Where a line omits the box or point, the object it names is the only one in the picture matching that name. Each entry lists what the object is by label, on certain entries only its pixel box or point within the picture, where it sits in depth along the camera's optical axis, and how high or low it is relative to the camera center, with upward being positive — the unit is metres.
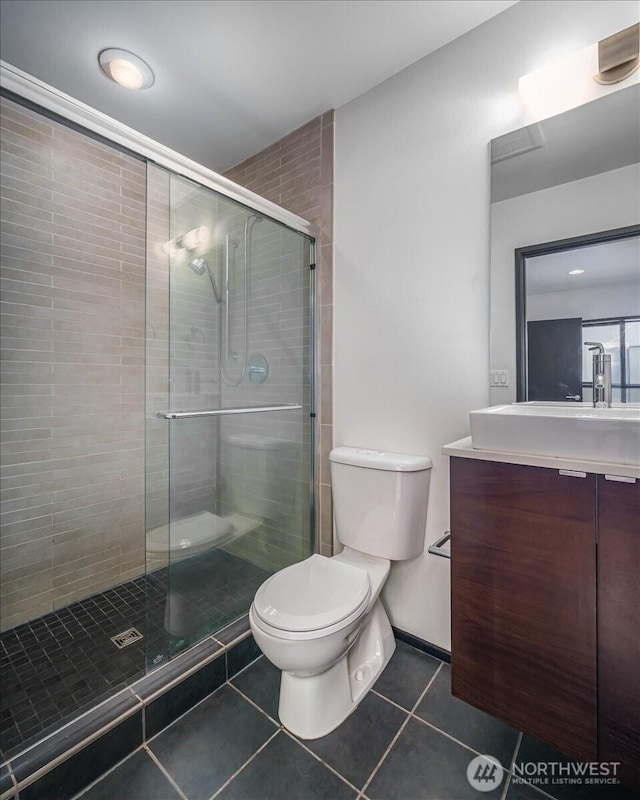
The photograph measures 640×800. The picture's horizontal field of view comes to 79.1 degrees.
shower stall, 1.51 -0.06
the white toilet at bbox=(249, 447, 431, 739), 1.19 -0.69
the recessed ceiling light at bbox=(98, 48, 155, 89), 1.58 +1.39
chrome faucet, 1.23 +0.05
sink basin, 0.90 -0.10
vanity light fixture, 1.18 +1.03
